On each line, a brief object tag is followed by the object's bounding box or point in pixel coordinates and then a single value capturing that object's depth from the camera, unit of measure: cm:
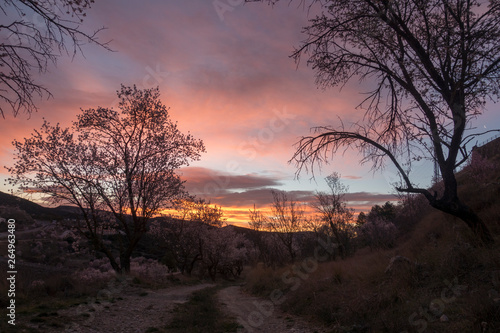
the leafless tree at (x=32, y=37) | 412
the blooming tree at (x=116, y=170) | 1480
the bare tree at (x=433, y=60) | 687
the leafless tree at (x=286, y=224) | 2588
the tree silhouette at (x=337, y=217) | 2217
